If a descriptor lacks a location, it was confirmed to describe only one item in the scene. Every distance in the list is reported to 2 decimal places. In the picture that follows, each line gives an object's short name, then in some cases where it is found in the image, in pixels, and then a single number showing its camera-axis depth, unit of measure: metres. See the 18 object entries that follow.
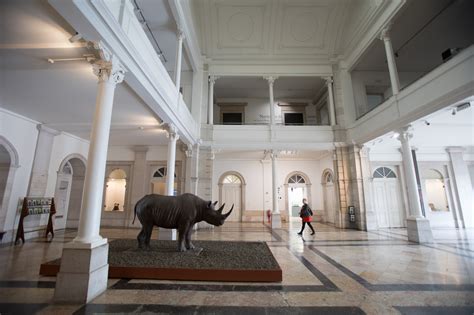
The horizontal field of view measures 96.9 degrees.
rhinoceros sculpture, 4.32
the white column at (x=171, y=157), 6.44
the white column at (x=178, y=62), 6.64
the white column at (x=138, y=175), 9.70
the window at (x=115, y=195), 11.38
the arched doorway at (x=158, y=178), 10.12
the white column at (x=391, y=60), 7.19
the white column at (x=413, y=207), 6.25
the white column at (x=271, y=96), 10.18
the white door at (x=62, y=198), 8.27
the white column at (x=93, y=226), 2.62
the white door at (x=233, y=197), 11.80
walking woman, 7.42
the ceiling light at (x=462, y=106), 5.35
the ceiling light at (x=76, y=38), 2.92
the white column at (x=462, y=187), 9.22
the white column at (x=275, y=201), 9.30
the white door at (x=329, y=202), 10.93
